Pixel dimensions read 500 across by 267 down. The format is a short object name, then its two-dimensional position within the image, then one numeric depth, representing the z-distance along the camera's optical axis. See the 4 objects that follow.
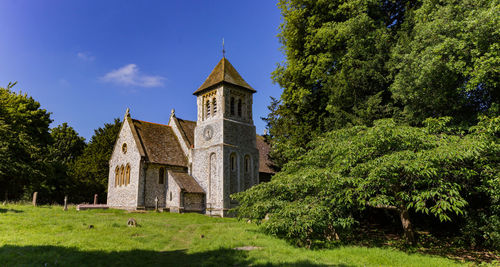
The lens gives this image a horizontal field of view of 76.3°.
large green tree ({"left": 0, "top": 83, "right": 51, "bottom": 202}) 28.62
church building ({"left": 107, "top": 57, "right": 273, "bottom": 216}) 27.20
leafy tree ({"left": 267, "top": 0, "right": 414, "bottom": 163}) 17.31
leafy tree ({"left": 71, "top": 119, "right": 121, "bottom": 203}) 36.75
